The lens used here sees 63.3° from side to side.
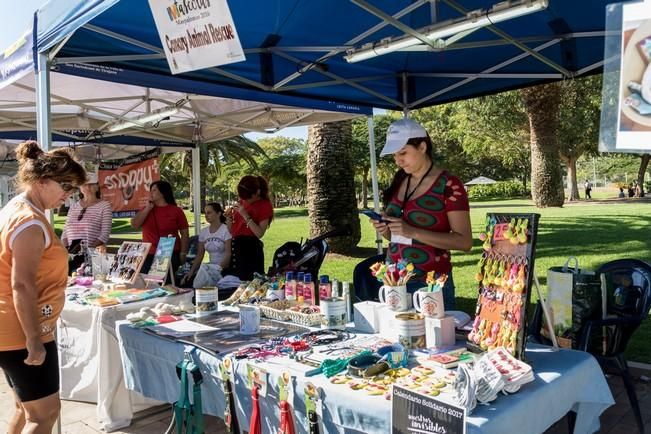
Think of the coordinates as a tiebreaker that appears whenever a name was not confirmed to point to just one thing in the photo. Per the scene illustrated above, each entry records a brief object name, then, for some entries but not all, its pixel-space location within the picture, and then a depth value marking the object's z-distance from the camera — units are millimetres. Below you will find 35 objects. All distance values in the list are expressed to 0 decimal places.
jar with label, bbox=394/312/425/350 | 2006
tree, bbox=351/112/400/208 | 34312
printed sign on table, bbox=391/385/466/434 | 1426
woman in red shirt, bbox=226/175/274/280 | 4918
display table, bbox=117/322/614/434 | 1529
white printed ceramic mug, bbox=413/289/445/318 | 1974
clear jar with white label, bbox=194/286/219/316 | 2875
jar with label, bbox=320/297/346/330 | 2445
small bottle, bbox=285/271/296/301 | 2805
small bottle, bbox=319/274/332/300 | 2631
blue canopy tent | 3256
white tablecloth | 3053
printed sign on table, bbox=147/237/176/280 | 3732
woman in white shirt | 4832
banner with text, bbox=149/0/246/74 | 2260
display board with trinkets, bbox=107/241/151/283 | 3684
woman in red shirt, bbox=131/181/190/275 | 4879
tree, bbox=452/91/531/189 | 20812
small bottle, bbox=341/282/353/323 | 2508
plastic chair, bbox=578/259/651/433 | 2635
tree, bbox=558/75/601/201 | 17344
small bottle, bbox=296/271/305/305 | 2766
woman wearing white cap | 2492
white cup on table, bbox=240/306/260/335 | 2451
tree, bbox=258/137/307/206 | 40406
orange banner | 7551
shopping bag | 2406
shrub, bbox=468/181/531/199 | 48062
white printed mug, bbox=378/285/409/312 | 2148
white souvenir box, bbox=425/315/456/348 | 1991
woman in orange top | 2064
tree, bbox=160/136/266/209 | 19770
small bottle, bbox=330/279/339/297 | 2572
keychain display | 1741
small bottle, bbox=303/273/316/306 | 2742
